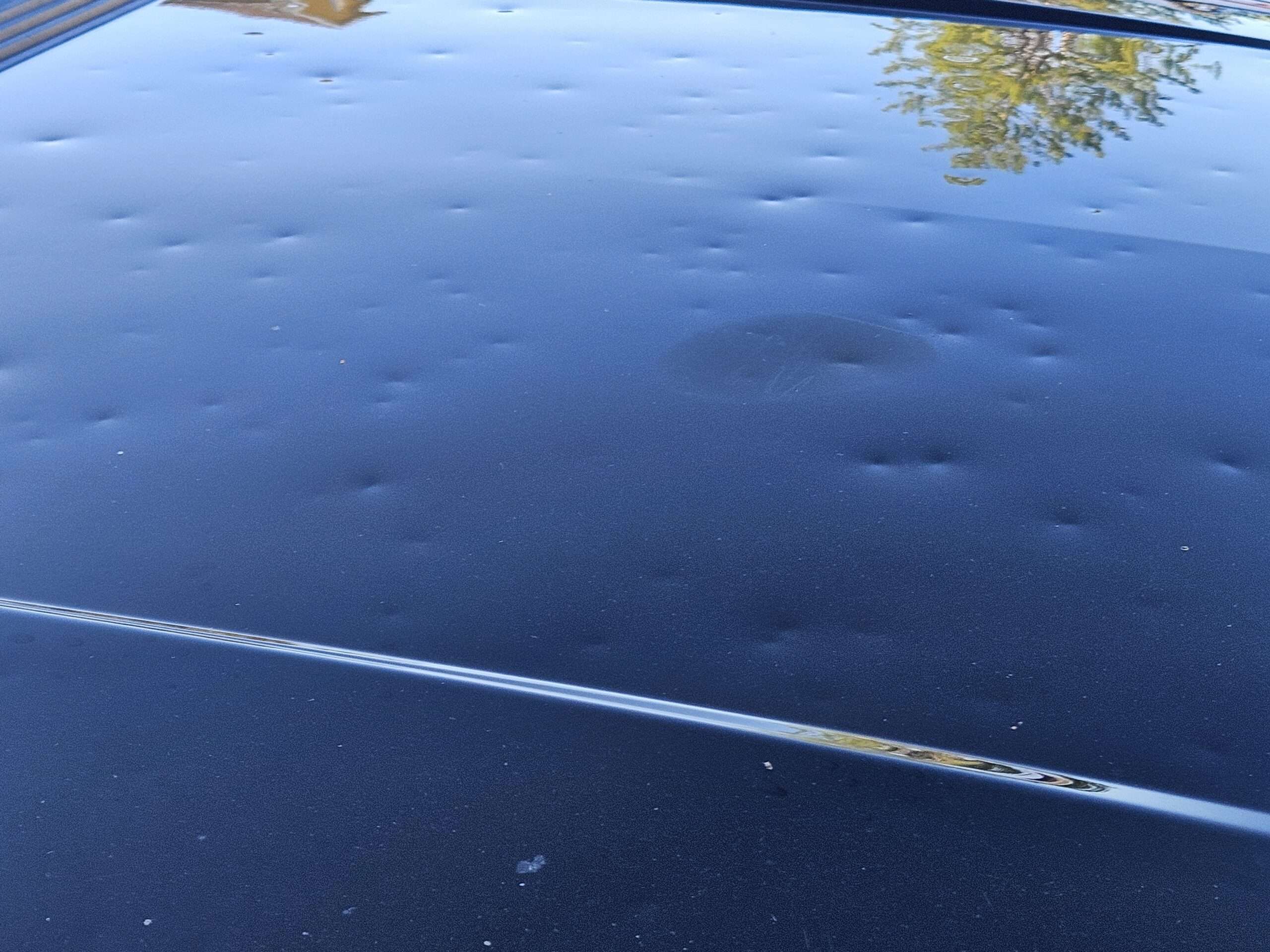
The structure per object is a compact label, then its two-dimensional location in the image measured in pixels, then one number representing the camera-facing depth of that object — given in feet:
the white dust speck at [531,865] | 3.05
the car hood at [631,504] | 3.07
